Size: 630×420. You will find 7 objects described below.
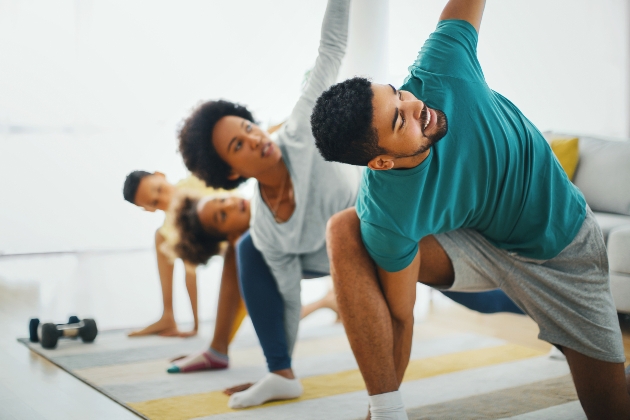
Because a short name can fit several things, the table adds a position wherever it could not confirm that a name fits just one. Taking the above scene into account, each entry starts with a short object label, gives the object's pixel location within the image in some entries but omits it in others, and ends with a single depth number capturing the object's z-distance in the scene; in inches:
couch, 114.5
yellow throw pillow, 120.3
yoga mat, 70.0
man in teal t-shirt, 56.0
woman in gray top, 78.7
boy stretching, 112.0
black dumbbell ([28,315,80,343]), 102.5
